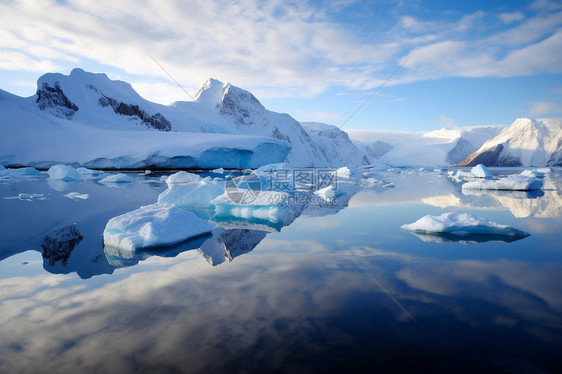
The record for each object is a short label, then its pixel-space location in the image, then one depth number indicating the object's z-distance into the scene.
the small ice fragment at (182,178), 9.89
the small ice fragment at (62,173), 18.41
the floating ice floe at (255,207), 6.95
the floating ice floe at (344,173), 25.70
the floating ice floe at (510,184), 12.09
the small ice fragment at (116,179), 16.73
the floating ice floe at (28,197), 9.41
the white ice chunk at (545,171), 29.64
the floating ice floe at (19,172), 19.94
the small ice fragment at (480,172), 21.38
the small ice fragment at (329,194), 10.53
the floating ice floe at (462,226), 4.84
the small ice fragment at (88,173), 21.00
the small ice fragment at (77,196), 9.73
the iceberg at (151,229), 4.20
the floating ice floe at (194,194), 7.69
